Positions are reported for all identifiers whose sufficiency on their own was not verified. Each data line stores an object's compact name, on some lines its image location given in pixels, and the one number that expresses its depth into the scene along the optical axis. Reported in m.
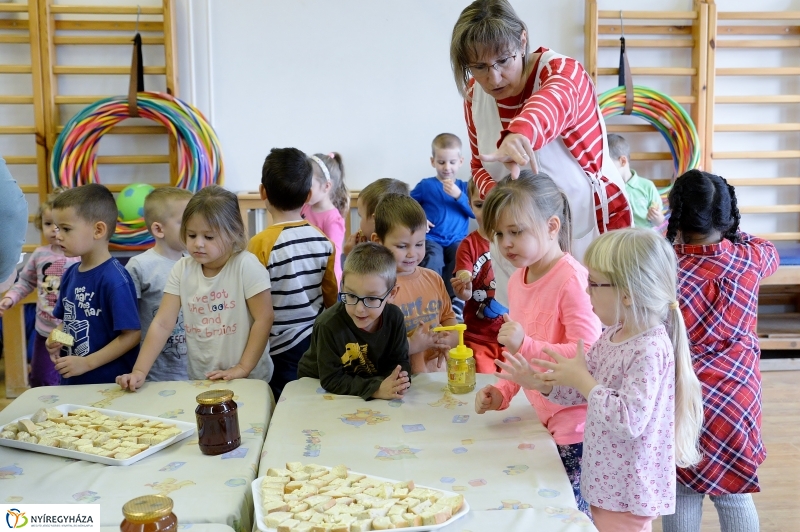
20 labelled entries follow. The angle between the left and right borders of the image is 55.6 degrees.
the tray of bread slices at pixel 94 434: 1.51
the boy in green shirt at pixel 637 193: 4.20
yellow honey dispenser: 1.87
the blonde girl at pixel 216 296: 2.25
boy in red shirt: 2.66
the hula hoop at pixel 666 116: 4.57
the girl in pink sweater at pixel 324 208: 3.47
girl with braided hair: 2.08
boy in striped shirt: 2.54
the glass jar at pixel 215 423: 1.51
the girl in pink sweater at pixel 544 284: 1.70
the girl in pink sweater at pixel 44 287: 3.24
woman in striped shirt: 1.75
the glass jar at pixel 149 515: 1.00
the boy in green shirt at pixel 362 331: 1.95
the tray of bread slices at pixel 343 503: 1.18
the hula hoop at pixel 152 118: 4.40
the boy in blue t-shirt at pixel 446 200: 4.26
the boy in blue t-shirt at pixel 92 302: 2.26
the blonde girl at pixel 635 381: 1.43
